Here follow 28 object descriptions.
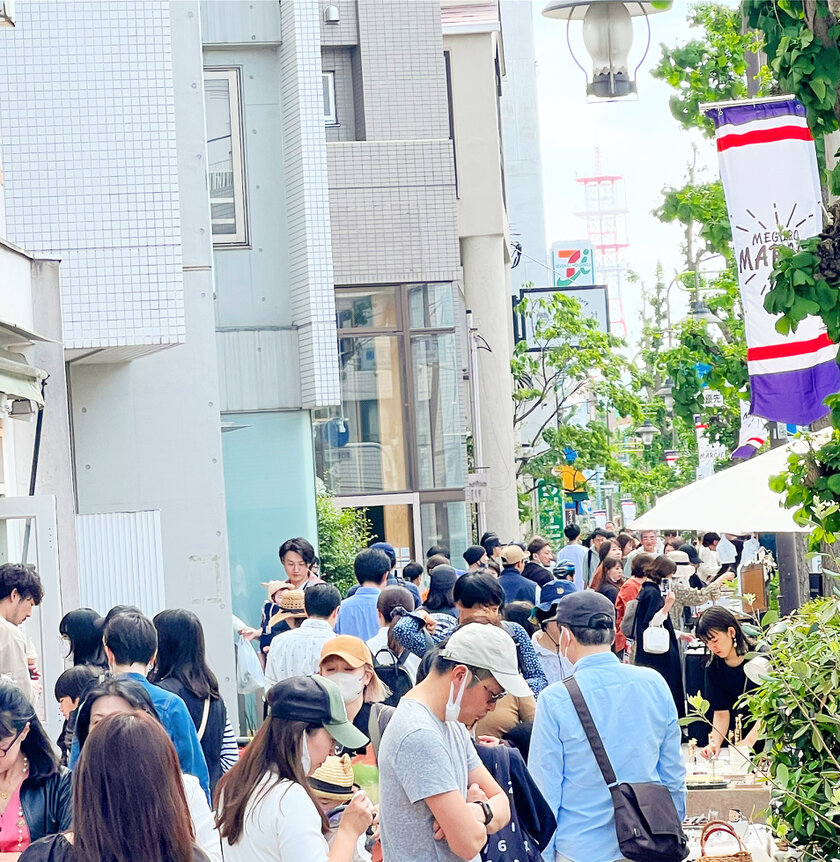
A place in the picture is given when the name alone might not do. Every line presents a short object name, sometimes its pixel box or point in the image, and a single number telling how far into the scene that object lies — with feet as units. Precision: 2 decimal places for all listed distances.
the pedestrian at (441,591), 62.42
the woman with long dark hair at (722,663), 58.66
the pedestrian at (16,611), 48.51
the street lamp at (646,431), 267.95
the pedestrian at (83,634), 47.18
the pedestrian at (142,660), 37.48
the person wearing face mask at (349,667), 41.92
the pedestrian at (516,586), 79.42
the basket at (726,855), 42.24
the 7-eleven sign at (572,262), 448.13
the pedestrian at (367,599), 62.42
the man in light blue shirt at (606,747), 36.45
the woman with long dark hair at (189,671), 42.22
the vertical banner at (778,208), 51.89
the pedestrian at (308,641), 51.64
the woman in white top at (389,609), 53.85
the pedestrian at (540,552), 114.02
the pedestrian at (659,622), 69.55
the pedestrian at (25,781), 29.96
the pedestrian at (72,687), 39.76
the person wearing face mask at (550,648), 57.01
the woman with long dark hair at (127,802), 22.19
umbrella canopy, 60.17
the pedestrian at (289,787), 26.30
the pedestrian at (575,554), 127.96
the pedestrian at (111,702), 31.04
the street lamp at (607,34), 41.89
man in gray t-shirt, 29.53
